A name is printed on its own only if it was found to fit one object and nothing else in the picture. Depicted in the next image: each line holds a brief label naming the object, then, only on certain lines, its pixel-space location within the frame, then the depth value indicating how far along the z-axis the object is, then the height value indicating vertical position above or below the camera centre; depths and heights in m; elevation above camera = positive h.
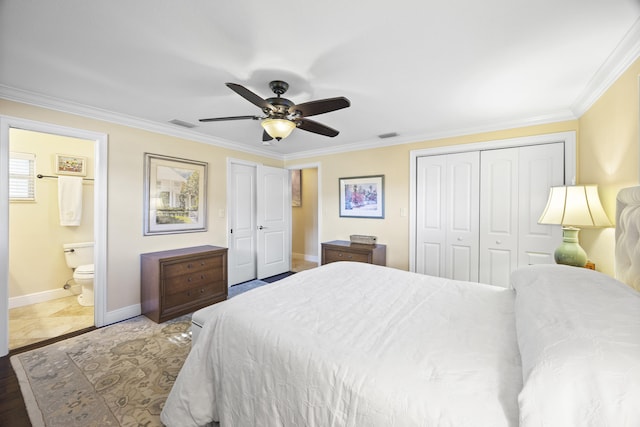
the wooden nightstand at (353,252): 3.71 -0.57
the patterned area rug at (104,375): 1.68 -1.25
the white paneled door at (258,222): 4.29 -0.16
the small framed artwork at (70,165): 3.67 +0.65
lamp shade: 2.04 +0.05
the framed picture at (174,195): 3.28 +0.22
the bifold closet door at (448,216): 3.43 -0.03
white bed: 0.75 -0.56
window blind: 3.35 +0.45
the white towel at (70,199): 3.63 +0.16
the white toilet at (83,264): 3.38 -0.72
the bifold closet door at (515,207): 3.01 +0.08
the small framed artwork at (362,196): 4.12 +0.27
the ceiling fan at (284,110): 1.91 +0.78
